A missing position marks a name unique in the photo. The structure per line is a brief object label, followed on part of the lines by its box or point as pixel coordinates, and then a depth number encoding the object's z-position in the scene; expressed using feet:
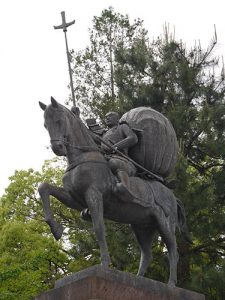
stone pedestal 29.78
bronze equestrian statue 32.35
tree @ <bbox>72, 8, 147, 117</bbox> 82.99
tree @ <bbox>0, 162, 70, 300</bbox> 67.21
